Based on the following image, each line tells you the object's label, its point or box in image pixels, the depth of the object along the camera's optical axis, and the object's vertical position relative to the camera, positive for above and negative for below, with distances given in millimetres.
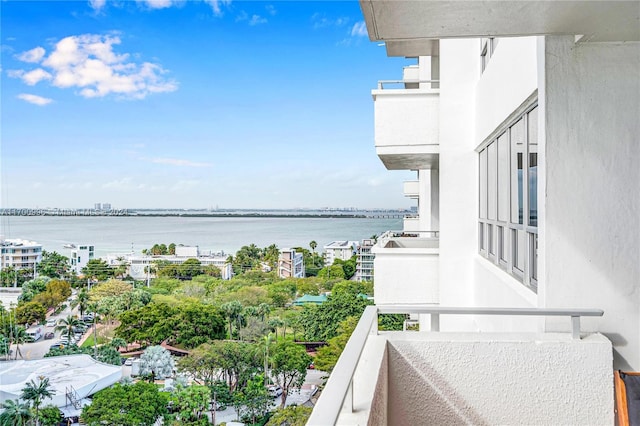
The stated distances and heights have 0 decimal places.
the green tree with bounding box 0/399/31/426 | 30438 -11922
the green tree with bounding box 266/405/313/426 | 30141 -13116
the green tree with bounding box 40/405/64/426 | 31812 -12563
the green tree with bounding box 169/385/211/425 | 32750 -12469
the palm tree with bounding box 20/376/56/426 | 30281 -10562
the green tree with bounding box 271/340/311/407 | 35219 -10757
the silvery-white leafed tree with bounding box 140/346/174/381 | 35469 -10649
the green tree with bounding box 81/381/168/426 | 32250 -12393
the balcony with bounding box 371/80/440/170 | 6789 +1105
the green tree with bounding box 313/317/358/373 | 32250 -8999
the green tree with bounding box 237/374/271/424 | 34531 -12910
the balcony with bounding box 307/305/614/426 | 2982 -1003
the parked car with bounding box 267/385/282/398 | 36031 -12615
